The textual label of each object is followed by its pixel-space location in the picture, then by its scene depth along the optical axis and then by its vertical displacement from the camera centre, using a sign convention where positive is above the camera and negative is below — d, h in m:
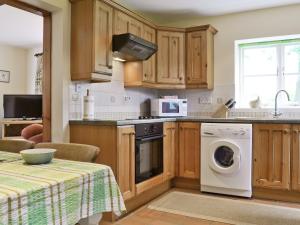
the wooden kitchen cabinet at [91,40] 2.69 +0.66
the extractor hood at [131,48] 2.88 +0.65
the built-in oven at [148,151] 2.78 -0.46
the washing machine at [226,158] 3.11 -0.57
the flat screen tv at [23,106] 5.37 +0.03
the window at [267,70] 3.72 +0.51
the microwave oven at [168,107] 3.79 +0.01
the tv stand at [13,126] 4.87 -0.33
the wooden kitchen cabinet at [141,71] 3.57 +0.47
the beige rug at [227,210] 2.53 -1.00
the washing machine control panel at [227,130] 3.11 -0.25
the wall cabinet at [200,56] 3.80 +0.70
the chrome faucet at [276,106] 3.58 +0.02
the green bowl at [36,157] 1.34 -0.23
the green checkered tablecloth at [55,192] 0.90 -0.31
